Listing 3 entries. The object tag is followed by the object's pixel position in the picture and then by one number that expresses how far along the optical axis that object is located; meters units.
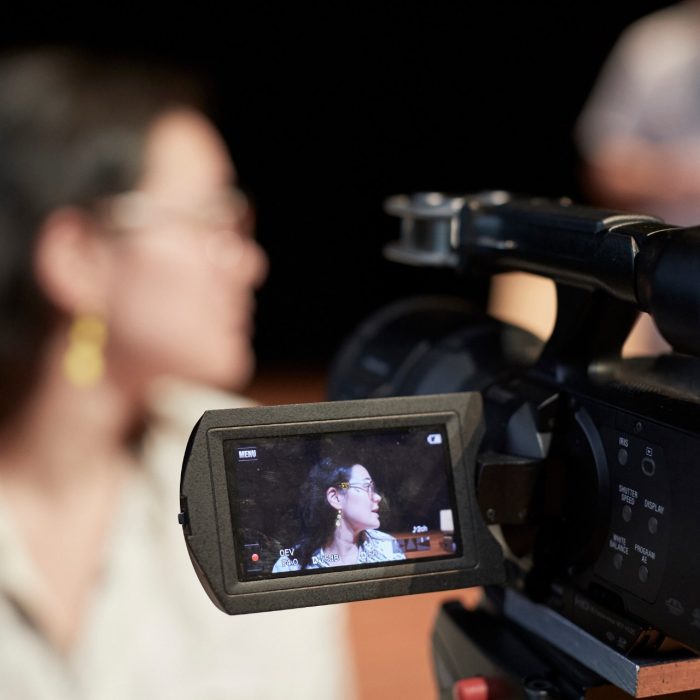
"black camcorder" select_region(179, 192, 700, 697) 0.65
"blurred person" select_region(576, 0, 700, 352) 1.38
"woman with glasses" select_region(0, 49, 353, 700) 1.11
